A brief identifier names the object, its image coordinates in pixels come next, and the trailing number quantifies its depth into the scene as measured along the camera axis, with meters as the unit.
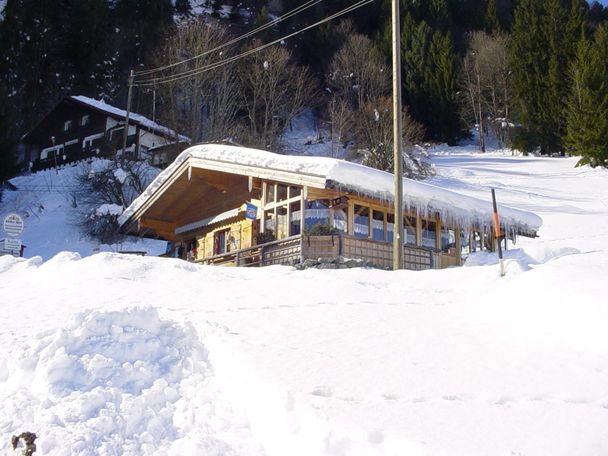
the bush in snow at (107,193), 28.70
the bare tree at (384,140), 36.21
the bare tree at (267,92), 41.17
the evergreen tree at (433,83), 52.06
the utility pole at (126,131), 36.15
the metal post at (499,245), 9.54
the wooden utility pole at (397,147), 12.65
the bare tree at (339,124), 43.59
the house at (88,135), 39.03
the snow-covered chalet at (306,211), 14.73
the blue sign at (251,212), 16.95
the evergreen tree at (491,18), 58.66
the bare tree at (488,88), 49.84
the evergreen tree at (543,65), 45.91
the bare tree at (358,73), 49.03
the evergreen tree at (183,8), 55.62
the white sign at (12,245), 14.84
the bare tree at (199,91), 37.31
